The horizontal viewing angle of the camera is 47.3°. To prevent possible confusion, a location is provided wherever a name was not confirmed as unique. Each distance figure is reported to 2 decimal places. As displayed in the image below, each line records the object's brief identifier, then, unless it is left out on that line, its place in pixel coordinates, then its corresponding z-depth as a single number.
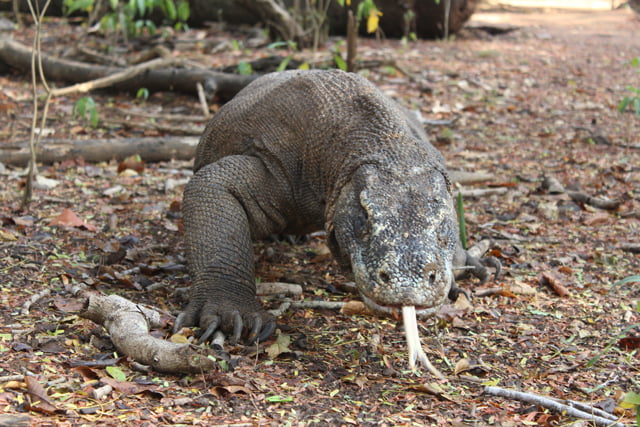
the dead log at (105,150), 6.11
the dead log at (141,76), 7.95
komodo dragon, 2.77
